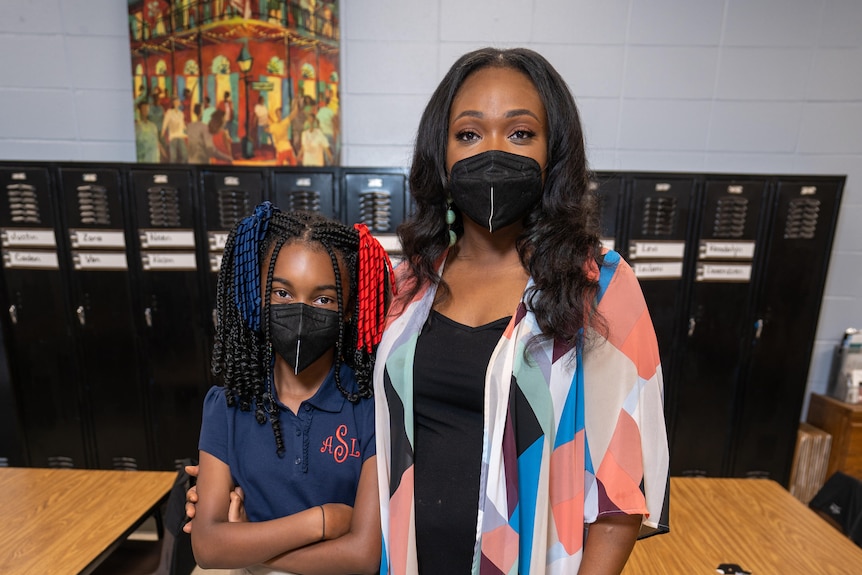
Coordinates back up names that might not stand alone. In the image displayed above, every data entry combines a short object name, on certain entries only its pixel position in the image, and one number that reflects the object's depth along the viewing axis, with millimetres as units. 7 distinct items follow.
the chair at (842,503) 1684
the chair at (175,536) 1462
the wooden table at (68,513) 1350
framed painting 2838
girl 967
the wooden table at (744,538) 1361
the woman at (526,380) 882
